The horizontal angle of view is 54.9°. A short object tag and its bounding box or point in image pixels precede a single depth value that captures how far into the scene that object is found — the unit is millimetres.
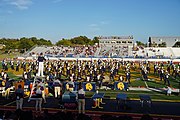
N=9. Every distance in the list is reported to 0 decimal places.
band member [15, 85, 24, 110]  8242
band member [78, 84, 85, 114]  8036
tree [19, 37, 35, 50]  52935
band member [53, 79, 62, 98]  10668
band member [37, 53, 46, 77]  10408
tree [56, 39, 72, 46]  65953
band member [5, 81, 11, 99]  10565
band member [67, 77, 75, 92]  11184
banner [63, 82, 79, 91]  11629
